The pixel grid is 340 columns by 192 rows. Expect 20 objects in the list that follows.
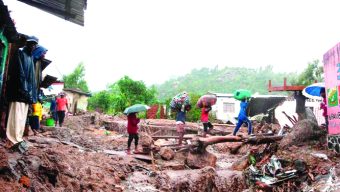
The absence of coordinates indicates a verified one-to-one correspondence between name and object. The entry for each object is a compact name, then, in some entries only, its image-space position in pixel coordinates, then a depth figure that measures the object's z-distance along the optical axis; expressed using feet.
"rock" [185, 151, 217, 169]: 32.55
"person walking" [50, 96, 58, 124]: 51.43
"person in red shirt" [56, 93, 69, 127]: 46.06
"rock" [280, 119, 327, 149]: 30.76
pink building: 26.20
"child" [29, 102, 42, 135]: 33.71
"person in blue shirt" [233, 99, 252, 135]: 37.30
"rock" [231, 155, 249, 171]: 31.93
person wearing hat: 18.19
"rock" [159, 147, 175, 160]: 32.99
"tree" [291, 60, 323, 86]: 120.47
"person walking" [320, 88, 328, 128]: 31.02
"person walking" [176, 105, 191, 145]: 35.96
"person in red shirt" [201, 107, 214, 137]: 38.19
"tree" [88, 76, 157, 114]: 112.37
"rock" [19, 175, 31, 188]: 15.60
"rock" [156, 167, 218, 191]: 26.32
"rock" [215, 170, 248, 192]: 28.45
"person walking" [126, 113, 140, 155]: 33.83
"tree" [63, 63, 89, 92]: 161.83
